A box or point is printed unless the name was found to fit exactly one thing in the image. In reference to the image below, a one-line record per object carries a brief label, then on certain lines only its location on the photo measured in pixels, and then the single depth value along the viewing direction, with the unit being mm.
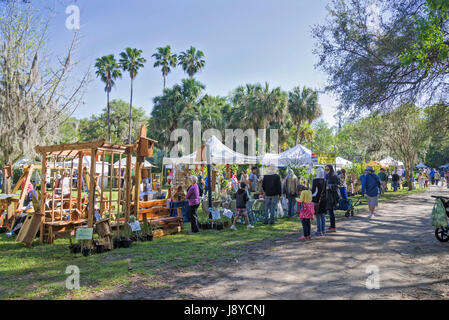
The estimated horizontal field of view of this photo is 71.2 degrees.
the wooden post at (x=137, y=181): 8203
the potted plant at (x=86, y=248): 6465
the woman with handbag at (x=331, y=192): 8430
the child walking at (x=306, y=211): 7523
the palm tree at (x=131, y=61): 37875
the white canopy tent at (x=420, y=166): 56466
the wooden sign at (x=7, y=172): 11002
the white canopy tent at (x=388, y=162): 31088
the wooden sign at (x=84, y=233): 6293
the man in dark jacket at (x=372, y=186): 10461
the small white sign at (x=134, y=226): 7473
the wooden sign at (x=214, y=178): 15844
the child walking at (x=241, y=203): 9333
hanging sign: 14297
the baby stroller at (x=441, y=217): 6914
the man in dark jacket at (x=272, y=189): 9844
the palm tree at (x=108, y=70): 38250
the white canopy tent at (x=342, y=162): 24992
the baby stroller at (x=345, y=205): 11375
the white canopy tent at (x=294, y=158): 15438
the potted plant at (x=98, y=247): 6680
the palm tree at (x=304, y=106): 35562
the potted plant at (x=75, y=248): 6664
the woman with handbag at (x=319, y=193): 7805
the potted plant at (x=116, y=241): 7154
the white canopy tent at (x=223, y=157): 15472
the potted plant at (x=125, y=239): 7202
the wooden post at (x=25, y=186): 9586
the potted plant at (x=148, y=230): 8008
